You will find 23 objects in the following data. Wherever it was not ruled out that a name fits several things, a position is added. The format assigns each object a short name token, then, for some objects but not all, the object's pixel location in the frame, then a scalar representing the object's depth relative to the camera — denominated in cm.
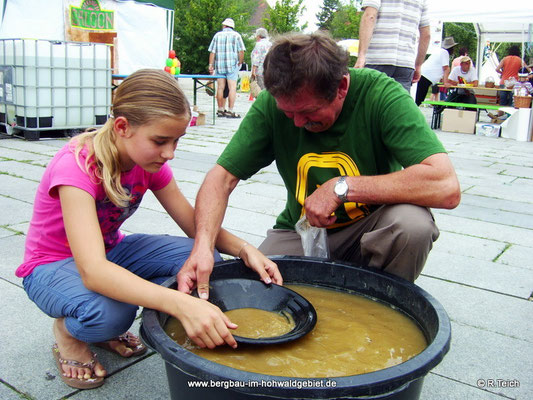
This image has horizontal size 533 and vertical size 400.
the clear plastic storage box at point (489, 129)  916
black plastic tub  102
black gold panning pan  167
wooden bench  900
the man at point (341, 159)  175
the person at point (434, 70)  1123
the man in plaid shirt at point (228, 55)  918
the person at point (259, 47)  1074
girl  151
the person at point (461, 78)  1003
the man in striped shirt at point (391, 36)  445
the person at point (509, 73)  1074
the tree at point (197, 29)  2292
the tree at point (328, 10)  5608
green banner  952
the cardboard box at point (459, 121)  946
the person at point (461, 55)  1267
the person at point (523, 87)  870
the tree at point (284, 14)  2794
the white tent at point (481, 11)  920
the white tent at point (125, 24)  867
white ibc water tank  621
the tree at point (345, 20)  3674
